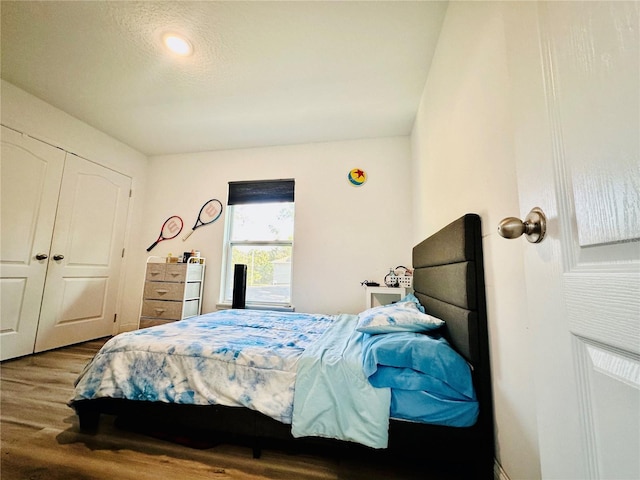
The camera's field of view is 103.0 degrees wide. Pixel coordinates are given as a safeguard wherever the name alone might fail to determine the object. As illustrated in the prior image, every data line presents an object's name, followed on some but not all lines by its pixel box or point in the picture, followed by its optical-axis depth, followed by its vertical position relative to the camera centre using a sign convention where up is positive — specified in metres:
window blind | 3.44 +1.05
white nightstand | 2.74 -0.27
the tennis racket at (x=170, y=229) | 3.65 +0.52
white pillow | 1.35 -0.27
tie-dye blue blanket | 1.21 -0.53
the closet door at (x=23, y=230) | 2.40 +0.31
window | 3.42 +0.39
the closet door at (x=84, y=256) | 2.78 +0.09
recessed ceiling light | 1.91 +1.70
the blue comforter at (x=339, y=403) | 1.07 -0.58
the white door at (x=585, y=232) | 0.33 +0.06
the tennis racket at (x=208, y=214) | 3.57 +0.74
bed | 1.06 -0.53
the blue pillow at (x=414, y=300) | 1.76 -0.22
